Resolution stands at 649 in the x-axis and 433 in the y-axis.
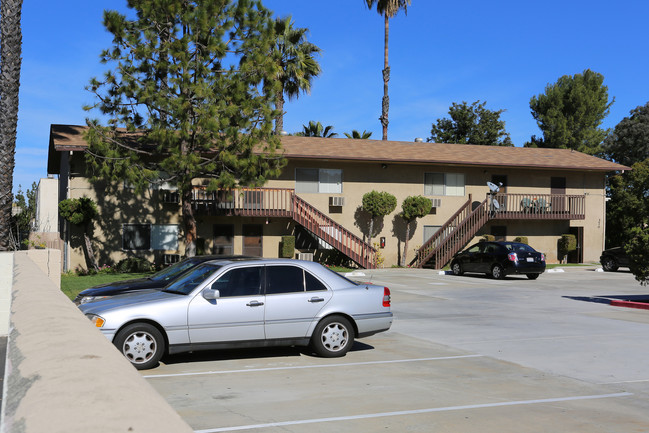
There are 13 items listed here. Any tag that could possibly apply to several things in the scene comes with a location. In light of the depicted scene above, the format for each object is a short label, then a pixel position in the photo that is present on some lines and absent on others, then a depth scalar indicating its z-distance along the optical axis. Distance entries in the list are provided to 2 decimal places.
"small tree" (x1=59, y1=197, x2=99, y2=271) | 25.62
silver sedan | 9.01
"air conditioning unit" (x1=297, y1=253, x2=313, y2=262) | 30.31
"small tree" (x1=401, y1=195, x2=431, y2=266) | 31.95
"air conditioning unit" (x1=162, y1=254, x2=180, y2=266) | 28.27
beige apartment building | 27.91
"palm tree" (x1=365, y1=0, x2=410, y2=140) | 48.75
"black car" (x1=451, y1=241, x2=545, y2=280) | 26.25
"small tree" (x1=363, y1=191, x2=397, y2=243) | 31.30
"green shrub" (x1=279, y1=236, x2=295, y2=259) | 29.25
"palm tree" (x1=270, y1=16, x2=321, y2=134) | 40.03
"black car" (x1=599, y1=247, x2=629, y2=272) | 31.08
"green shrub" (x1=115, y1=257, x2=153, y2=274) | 26.56
